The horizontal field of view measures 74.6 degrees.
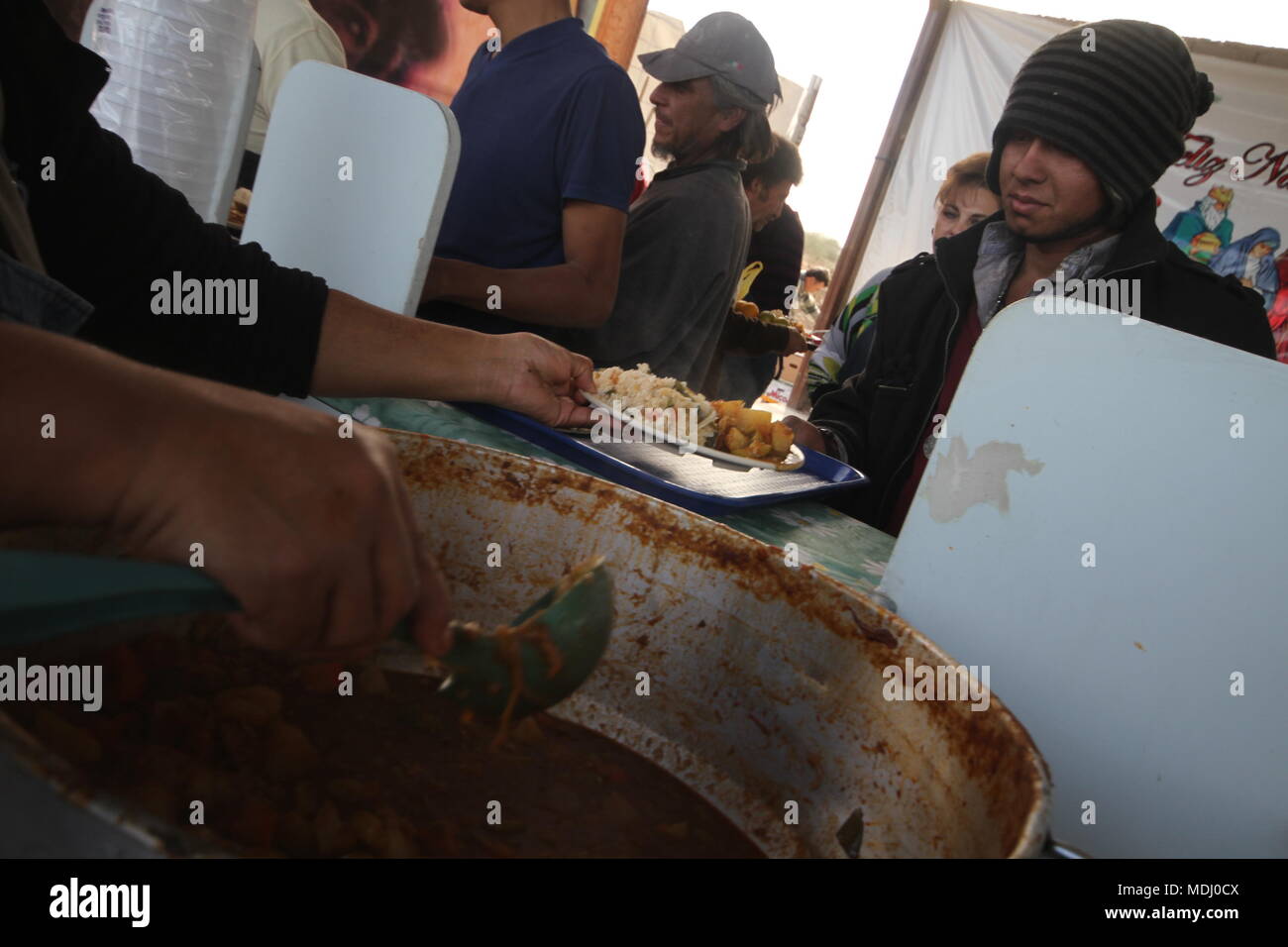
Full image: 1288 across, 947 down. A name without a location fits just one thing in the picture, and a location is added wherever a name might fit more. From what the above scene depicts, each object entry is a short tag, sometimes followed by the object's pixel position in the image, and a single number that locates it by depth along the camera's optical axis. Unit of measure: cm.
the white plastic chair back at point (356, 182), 136
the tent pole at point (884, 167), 557
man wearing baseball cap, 247
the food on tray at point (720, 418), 146
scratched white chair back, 76
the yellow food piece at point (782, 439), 148
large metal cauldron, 68
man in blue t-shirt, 190
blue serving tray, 121
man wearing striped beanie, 164
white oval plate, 132
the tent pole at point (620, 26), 519
